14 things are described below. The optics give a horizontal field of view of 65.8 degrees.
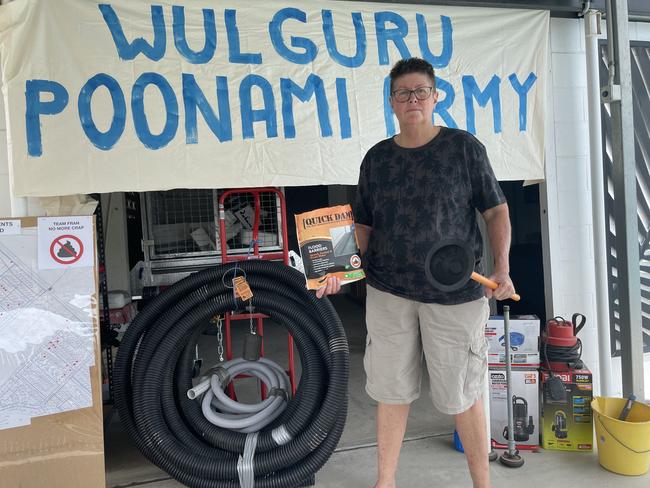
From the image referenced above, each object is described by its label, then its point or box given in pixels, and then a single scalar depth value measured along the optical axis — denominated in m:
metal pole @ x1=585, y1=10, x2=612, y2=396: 2.83
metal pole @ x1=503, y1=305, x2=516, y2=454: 2.44
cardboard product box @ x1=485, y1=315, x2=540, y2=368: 2.66
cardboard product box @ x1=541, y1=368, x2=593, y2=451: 2.54
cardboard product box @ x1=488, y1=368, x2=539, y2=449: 2.61
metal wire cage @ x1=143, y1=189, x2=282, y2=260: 4.49
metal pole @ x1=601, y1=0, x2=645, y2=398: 2.70
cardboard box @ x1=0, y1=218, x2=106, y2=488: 2.06
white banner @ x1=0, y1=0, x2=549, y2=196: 2.24
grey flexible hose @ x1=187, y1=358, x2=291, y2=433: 2.43
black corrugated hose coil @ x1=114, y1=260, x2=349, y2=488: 2.29
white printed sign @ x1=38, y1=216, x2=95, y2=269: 2.13
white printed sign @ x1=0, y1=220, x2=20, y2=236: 2.08
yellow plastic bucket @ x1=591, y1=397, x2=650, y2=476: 2.27
